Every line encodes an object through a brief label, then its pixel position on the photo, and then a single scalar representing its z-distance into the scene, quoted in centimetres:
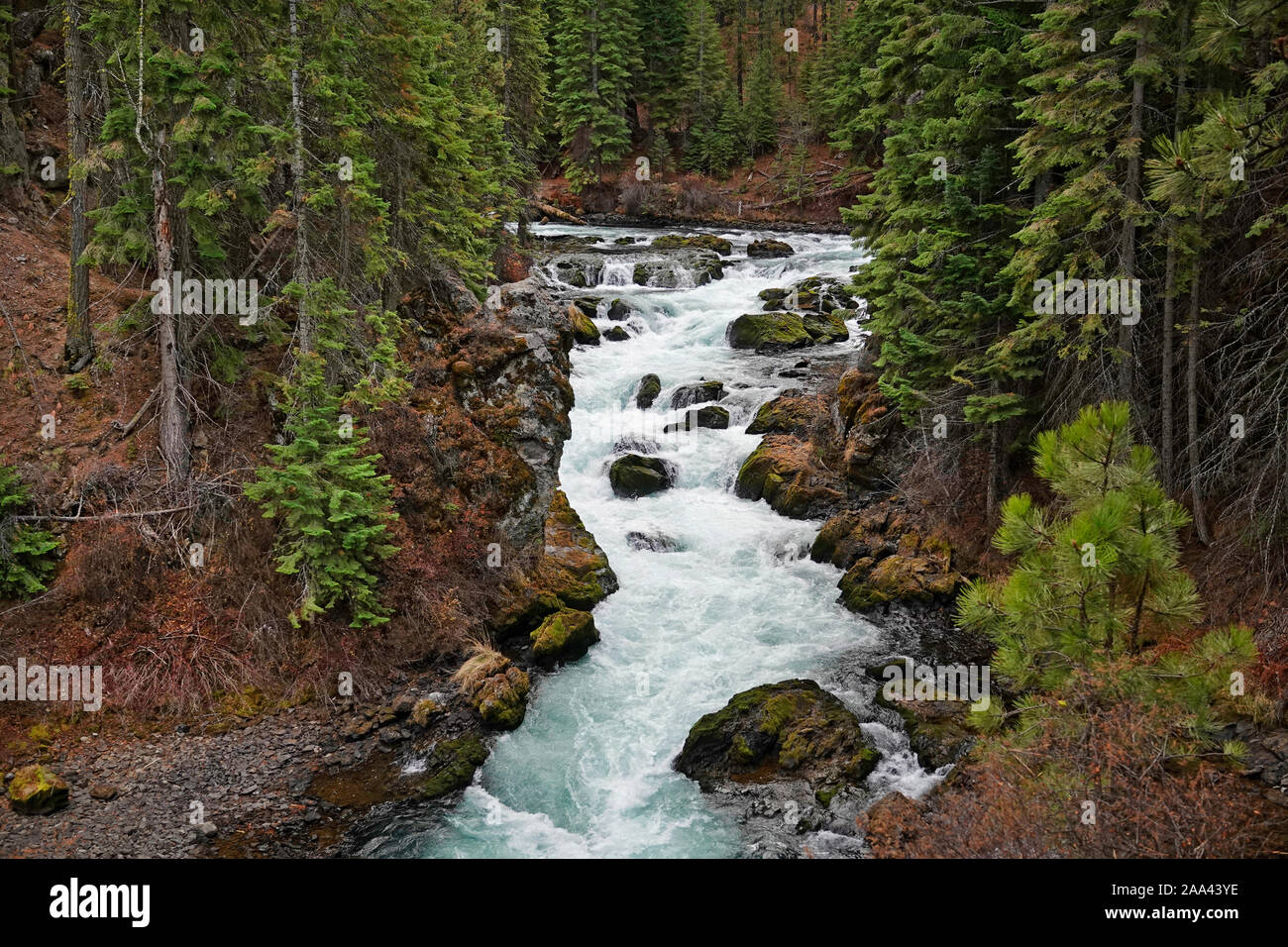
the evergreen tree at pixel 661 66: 5628
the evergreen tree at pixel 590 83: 4947
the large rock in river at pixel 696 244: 3856
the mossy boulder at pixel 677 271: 3353
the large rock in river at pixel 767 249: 3828
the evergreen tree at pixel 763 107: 5572
